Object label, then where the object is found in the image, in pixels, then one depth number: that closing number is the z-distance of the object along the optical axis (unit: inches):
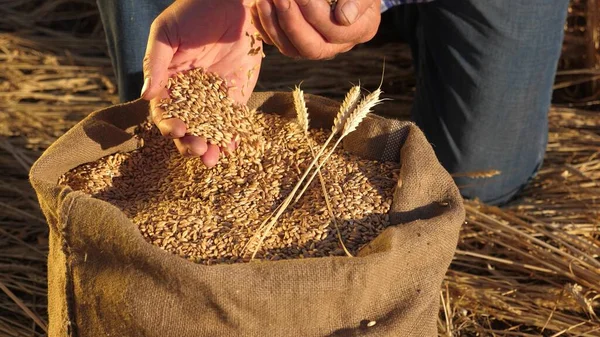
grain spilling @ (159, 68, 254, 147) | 48.2
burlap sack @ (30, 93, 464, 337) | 38.7
